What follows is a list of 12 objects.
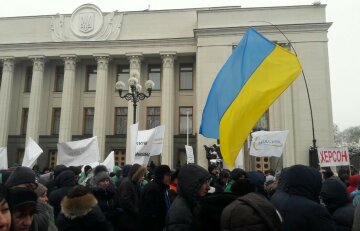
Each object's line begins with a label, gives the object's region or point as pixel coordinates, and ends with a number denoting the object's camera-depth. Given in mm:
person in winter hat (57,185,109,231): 3932
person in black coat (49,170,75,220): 5285
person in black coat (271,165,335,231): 3084
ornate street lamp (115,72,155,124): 14875
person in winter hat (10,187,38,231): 2646
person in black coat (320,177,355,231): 3658
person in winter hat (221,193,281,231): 2189
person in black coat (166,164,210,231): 3559
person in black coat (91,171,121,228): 5457
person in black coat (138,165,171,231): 4918
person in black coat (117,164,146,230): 5840
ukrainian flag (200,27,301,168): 5211
